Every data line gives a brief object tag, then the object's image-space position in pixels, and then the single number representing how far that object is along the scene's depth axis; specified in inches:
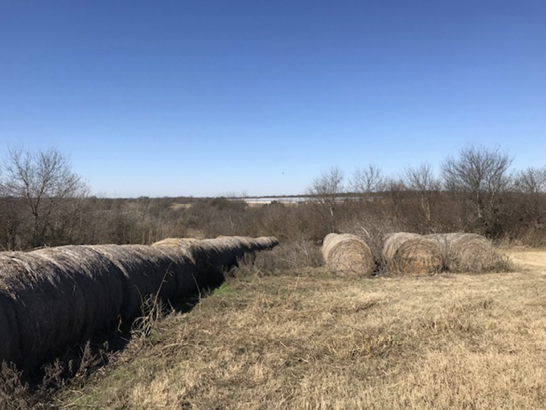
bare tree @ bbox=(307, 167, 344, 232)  1130.0
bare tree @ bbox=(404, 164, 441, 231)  1015.6
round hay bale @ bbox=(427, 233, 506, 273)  526.6
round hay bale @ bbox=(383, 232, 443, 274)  507.2
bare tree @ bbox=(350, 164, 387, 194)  1207.7
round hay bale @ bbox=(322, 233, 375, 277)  506.6
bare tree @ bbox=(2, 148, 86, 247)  698.2
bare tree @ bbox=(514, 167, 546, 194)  1030.4
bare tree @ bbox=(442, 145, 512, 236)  986.7
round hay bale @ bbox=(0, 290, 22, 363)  162.4
